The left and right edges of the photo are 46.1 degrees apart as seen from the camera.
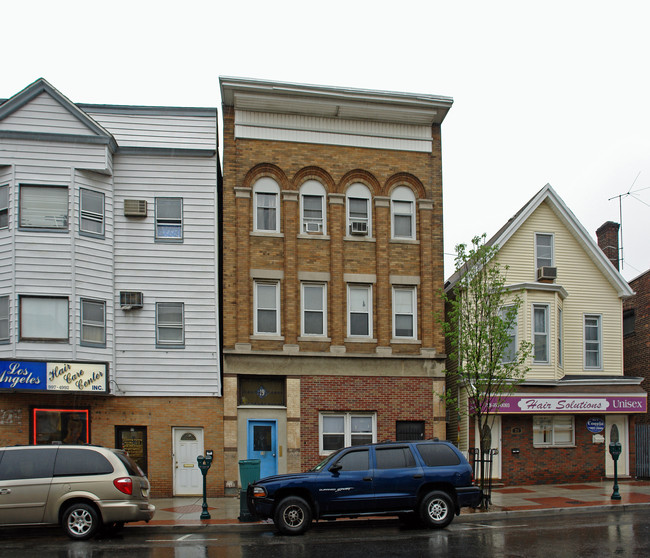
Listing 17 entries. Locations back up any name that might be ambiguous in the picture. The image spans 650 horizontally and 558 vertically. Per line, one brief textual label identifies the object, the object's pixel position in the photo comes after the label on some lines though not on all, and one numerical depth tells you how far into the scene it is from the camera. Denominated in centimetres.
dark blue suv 1402
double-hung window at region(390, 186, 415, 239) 2389
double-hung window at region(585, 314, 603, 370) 2483
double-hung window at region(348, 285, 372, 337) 2320
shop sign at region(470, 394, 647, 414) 2266
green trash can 1628
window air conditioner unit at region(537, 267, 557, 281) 2412
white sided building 2053
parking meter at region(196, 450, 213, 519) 1605
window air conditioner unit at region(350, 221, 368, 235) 2328
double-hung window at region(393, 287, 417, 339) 2344
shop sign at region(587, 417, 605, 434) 2247
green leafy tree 1788
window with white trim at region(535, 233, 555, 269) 2481
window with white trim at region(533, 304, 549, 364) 2361
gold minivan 1348
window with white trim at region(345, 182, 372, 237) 2353
